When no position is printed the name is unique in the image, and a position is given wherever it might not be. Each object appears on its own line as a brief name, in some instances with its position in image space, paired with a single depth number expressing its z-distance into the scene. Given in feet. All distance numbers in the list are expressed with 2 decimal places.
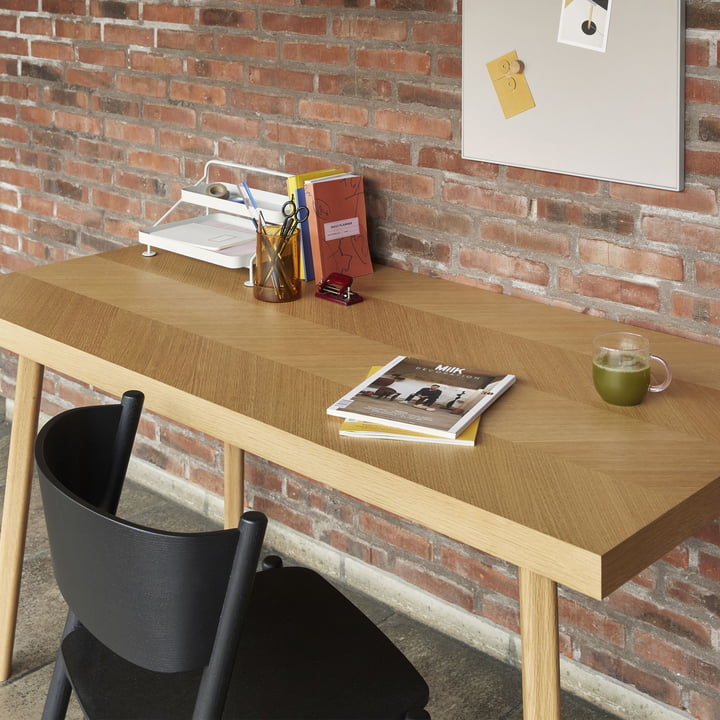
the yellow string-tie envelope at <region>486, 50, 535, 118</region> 6.93
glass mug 5.49
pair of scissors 7.39
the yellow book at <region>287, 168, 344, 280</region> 7.64
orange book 7.60
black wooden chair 4.15
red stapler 7.27
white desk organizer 7.98
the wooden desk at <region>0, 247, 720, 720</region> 4.56
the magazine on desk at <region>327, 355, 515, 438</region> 5.28
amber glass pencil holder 7.28
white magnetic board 6.22
